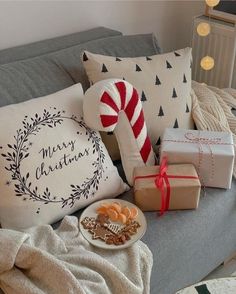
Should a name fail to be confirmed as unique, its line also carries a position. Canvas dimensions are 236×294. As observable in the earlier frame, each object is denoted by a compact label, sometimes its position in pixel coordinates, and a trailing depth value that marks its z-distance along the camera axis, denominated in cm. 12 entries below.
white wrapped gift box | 155
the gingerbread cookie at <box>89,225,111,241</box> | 133
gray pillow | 154
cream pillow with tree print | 167
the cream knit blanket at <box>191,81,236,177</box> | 178
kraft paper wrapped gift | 145
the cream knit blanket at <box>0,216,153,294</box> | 111
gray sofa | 141
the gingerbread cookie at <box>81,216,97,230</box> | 136
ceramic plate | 130
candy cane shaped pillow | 146
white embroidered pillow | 131
